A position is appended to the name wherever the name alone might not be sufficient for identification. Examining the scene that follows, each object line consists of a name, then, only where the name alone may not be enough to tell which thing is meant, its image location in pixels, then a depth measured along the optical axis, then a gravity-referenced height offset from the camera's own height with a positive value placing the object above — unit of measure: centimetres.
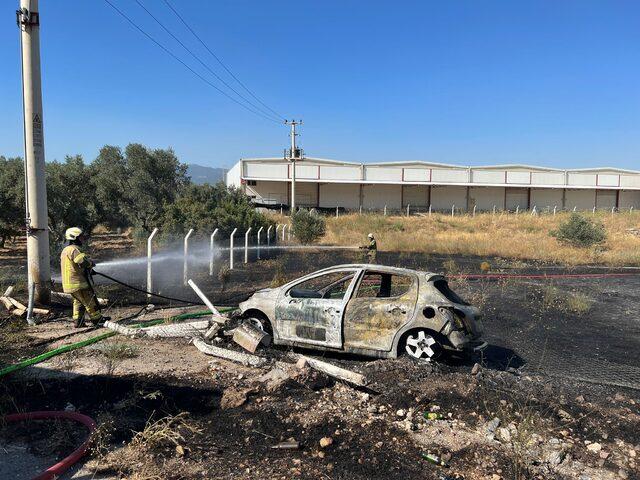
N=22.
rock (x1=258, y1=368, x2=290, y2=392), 519 -196
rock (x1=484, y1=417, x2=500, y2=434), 442 -204
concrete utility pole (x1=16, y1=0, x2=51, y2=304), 902 +106
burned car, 627 -148
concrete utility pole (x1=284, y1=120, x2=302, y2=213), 4241 +563
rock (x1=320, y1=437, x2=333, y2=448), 408 -205
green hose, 559 -202
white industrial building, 5169 +325
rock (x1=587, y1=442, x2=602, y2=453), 415 -207
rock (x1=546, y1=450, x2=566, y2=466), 394 -207
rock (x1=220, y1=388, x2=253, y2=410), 483 -201
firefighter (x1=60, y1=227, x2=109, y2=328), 759 -124
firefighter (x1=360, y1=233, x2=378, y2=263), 1711 -138
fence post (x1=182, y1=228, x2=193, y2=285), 1184 -153
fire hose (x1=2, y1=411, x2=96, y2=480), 345 -200
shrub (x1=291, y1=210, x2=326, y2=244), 2881 -106
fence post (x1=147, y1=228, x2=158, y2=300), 1028 -157
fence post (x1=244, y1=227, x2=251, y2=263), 1754 -169
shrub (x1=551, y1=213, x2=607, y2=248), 2839 -104
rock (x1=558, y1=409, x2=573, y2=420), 475 -205
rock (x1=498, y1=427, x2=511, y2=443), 427 -205
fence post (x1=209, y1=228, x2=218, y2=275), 1419 -169
